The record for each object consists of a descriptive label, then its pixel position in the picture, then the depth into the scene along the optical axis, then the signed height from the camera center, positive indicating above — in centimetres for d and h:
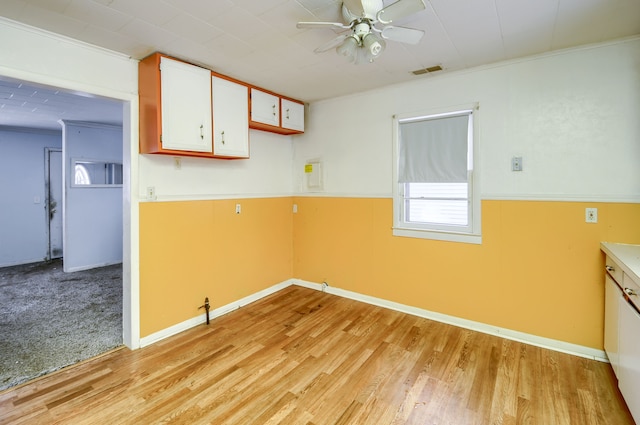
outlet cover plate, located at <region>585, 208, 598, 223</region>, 248 -7
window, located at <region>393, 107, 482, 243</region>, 302 +30
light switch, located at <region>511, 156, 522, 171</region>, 275 +39
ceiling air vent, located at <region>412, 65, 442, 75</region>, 290 +131
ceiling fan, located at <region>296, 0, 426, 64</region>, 167 +107
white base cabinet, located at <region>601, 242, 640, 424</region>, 170 -71
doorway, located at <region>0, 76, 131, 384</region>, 306 -97
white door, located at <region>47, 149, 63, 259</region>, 587 +9
